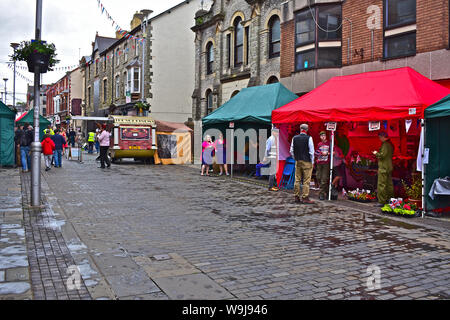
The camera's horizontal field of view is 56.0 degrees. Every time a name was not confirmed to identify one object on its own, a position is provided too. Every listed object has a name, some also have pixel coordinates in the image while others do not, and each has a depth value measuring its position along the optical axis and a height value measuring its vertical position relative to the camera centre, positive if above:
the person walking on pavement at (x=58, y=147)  18.41 +0.02
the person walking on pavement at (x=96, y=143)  30.11 +0.35
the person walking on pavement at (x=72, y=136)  35.38 +0.97
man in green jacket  9.83 -0.47
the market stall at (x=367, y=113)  9.54 +0.88
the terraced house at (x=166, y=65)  32.19 +6.50
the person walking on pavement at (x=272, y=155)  12.52 -0.18
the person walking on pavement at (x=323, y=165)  10.80 -0.41
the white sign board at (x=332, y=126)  10.60 +0.59
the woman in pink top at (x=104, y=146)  18.34 +0.08
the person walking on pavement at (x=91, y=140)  29.67 +0.56
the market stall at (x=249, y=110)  14.12 +1.41
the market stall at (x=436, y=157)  8.89 -0.14
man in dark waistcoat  10.17 -0.28
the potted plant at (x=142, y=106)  30.91 +3.09
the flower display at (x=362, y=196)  10.65 -1.16
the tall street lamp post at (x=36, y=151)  8.58 -0.07
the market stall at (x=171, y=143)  22.47 +0.30
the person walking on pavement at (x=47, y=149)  16.64 -0.06
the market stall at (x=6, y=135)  17.00 +0.49
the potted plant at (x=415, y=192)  9.28 -0.94
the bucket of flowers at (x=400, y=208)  8.73 -1.23
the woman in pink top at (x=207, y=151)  16.30 -0.09
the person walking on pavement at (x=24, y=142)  16.17 +0.20
